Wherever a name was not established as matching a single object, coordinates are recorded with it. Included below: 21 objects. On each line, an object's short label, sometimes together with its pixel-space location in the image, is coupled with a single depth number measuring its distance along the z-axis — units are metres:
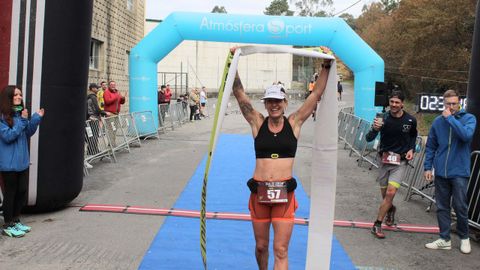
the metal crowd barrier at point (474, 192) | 6.16
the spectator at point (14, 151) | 5.56
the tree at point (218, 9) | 112.88
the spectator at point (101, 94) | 13.49
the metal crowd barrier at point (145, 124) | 14.86
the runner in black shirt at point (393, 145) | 6.07
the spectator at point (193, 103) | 24.34
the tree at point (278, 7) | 105.44
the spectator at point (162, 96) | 21.23
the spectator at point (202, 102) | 27.22
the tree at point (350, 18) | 94.38
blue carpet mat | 5.00
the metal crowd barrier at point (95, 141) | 9.98
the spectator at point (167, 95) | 21.60
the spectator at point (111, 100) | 12.51
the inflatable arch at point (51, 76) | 5.96
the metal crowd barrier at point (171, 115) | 17.77
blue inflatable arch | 14.95
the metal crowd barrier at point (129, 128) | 12.70
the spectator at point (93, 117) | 10.18
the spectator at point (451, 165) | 5.52
